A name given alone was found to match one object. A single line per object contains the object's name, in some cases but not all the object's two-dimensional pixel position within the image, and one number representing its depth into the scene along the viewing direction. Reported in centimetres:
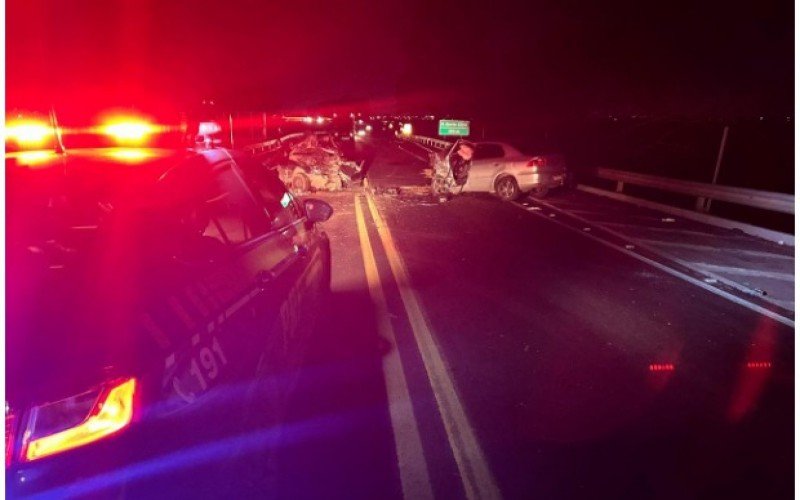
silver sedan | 1490
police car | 177
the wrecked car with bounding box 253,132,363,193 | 1684
